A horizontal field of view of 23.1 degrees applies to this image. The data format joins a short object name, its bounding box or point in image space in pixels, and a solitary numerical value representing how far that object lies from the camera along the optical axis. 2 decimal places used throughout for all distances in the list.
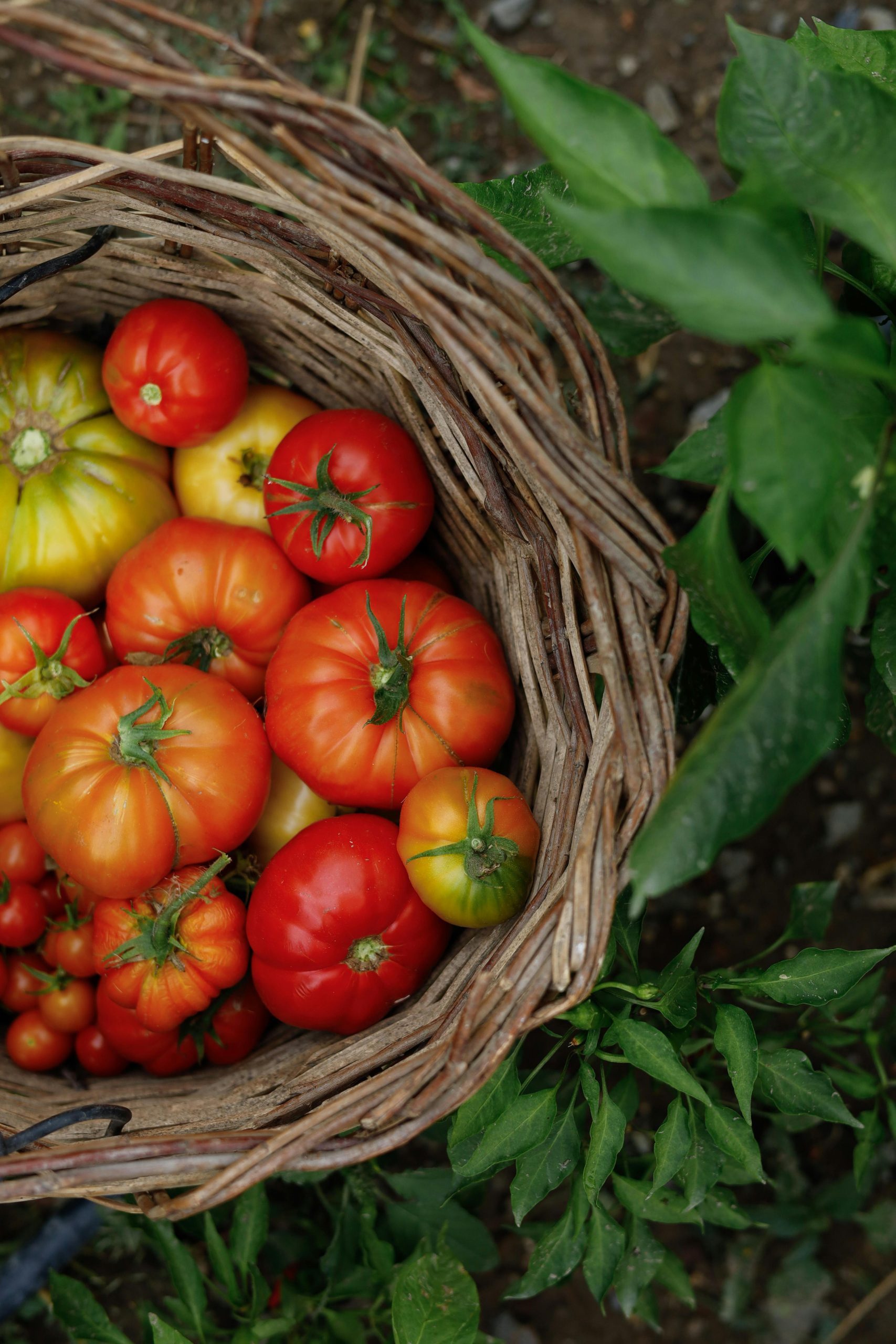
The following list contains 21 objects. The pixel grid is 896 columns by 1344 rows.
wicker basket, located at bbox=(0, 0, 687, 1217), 0.67
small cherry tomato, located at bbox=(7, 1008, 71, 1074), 0.81
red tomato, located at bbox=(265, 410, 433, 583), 0.76
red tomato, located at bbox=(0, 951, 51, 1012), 0.82
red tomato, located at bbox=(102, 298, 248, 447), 0.77
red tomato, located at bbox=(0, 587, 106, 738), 0.77
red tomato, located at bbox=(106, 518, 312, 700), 0.77
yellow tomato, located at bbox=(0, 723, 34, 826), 0.80
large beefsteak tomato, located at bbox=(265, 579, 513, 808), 0.75
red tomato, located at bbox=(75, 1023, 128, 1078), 0.80
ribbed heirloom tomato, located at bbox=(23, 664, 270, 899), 0.74
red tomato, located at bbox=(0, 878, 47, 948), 0.80
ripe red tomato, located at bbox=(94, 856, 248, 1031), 0.75
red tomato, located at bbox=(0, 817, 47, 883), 0.80
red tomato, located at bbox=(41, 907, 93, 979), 0.80
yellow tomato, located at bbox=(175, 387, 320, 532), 0.81
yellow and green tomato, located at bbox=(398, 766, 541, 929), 0.72
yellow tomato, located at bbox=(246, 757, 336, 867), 0.80
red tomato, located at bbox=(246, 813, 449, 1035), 0.74
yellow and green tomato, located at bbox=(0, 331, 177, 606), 0.80
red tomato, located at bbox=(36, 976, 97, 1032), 0.80
